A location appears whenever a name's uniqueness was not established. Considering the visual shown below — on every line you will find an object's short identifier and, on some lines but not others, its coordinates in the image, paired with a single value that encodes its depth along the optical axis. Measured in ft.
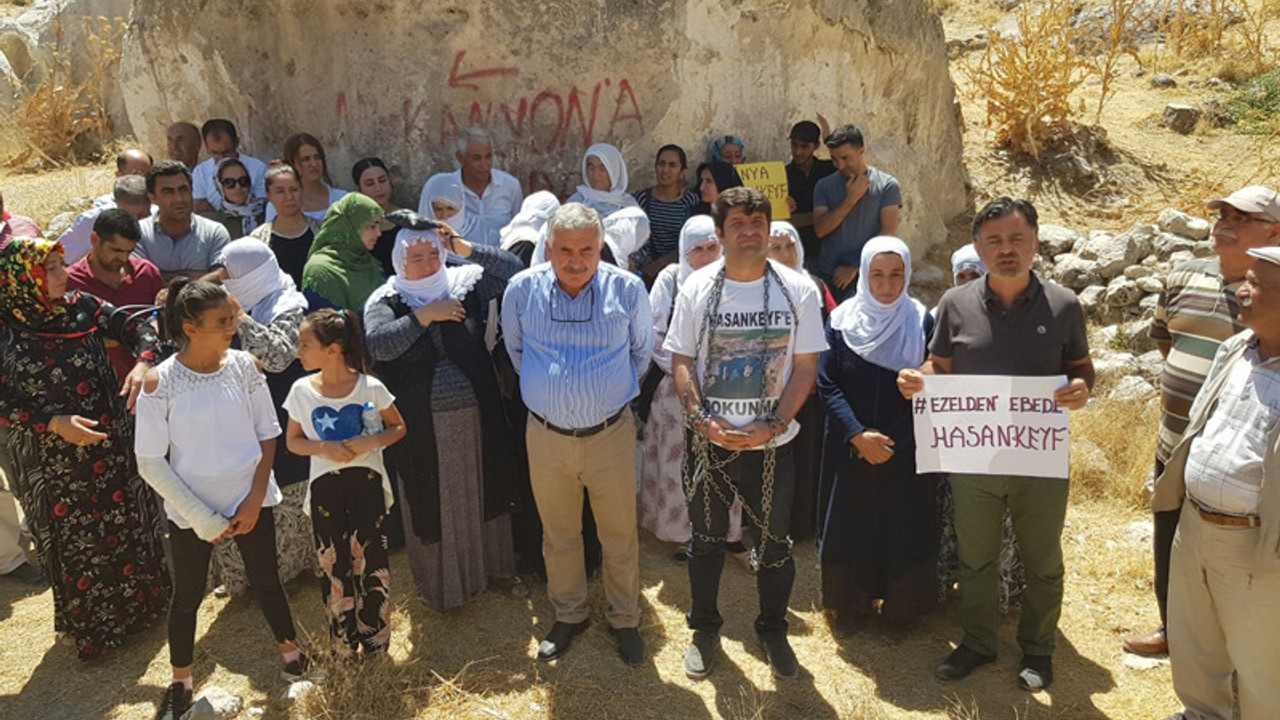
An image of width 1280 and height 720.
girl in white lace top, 10.66
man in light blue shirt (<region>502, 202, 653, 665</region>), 11.55
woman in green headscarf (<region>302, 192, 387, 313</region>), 13.21
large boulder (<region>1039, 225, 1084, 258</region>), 25.84
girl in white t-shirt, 11.39
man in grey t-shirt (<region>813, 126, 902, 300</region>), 17.98
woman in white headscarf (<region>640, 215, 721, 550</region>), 14.08
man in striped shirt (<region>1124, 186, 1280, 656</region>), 11.11
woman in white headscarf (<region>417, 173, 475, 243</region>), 16.40
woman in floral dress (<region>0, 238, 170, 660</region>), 11.82
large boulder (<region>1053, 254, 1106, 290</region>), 24.36
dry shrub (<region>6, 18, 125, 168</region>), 37.22
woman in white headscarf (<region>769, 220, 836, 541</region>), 13.83
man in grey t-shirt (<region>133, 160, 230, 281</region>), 14.74
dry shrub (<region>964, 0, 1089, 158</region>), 29.81
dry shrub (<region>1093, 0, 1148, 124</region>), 31.45
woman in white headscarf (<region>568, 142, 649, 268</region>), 17.54
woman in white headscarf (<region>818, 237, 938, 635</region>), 12.32
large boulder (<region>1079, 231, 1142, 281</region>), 23.98
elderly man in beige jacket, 9.40
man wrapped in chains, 11.35
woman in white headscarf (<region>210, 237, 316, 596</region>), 12.45
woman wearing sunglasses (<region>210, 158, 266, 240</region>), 17.22
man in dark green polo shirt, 11.07
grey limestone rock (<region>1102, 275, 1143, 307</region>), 23.12
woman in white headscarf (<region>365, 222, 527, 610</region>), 12.46
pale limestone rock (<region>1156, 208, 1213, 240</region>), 24.11
